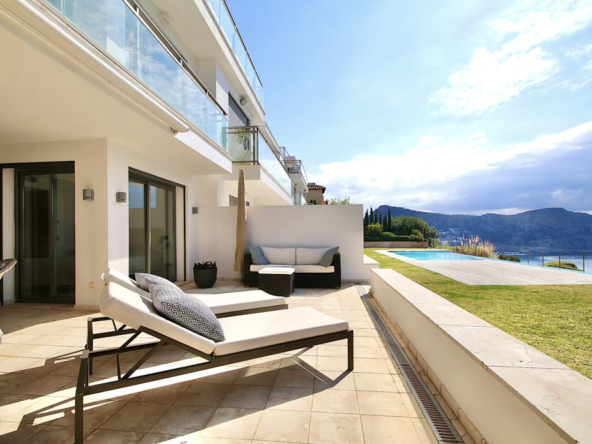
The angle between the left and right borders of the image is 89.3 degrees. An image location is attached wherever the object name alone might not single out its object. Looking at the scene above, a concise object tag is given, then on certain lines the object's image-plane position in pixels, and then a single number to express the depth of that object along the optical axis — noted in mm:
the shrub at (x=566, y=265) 11578
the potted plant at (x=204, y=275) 7074
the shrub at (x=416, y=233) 27062
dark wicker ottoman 6258
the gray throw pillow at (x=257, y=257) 7480
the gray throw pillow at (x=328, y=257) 7209
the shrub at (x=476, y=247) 14891
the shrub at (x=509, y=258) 14092
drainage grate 1877
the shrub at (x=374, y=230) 27328
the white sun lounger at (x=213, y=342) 1928
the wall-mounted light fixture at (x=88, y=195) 5023
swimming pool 14516
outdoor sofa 7102
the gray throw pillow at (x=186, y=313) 2172
